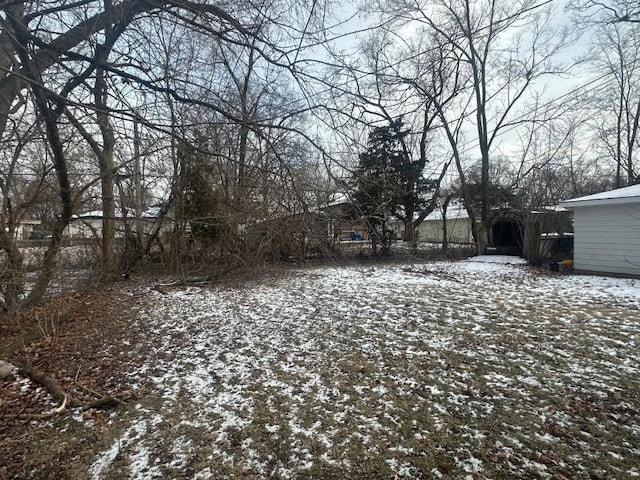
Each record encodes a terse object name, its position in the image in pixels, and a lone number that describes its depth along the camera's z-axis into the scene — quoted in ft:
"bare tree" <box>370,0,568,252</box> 48.37
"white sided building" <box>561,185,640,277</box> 28.17
